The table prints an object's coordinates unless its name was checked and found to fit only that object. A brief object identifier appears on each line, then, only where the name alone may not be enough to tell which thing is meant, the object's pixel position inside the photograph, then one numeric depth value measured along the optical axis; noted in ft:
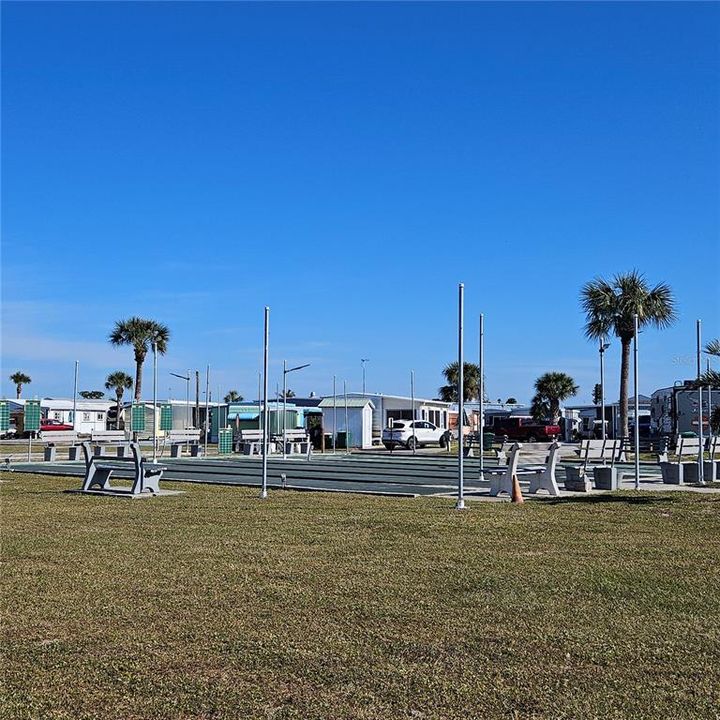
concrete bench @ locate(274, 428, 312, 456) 119.89
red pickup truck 191.83
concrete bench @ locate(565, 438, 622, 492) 55.06
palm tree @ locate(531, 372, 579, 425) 243.81
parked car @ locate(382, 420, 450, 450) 143.02
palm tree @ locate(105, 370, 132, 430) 281.99
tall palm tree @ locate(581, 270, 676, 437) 123.44
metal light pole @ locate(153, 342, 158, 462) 91.68
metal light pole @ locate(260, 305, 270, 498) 49.44
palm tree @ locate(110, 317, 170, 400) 202.59
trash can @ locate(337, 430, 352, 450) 137.90
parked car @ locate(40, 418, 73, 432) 193.15
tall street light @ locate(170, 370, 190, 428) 203.26
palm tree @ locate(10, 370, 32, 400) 354.54
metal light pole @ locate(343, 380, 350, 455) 129.96
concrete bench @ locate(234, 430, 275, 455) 111.55
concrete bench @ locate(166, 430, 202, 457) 110.66
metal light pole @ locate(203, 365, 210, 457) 138.76
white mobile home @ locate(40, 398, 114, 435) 214.90
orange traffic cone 48.43
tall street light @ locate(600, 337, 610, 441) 131.23
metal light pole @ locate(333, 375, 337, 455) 133.18
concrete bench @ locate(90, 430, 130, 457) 93.37
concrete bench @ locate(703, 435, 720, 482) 62.66
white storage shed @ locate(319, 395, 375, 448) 152.83
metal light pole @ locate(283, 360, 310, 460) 101.39
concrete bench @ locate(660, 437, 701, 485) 60.64
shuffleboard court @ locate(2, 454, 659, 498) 58.75
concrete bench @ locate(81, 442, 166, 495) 50.19
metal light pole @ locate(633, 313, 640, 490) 56.24
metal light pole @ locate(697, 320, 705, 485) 60.29
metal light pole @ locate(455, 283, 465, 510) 46.63
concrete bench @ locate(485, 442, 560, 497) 52.02
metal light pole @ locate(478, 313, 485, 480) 67.29
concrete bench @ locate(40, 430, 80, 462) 90.37
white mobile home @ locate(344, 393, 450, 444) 188.03
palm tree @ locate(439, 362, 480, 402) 276.41
